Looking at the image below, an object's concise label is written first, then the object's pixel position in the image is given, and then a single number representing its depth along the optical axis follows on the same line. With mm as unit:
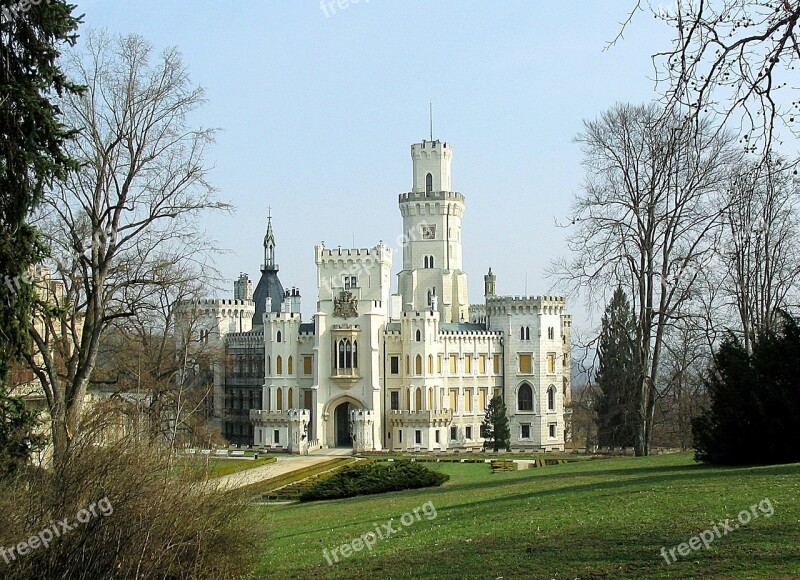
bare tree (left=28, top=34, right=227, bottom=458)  20328
